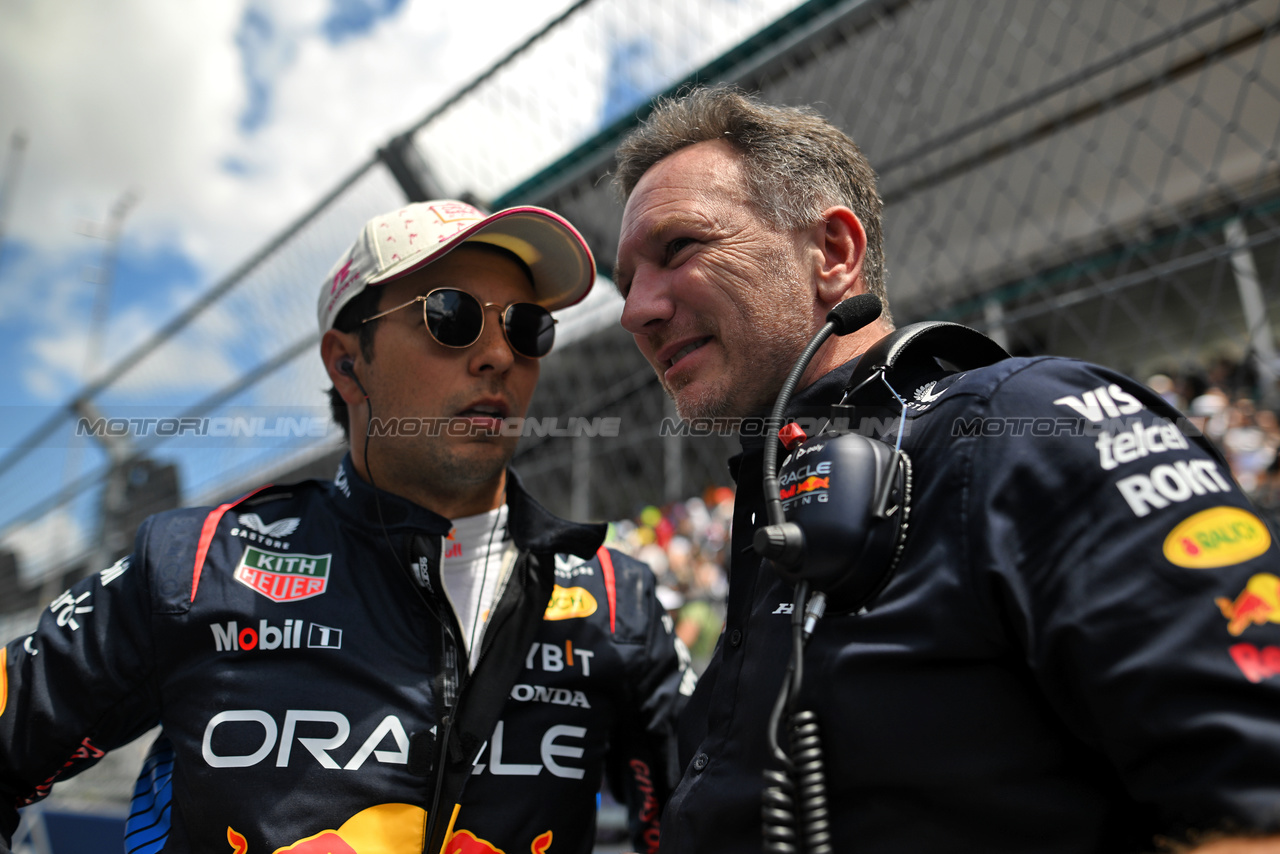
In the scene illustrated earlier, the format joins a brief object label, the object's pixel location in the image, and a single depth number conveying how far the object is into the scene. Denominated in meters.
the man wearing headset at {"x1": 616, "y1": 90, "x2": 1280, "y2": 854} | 0.76
